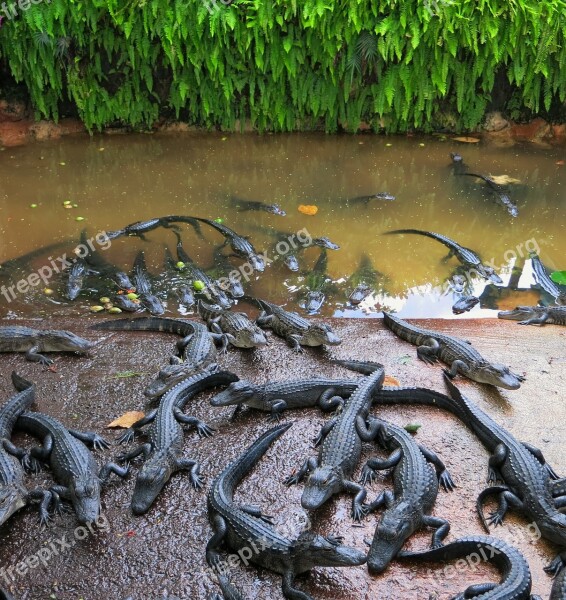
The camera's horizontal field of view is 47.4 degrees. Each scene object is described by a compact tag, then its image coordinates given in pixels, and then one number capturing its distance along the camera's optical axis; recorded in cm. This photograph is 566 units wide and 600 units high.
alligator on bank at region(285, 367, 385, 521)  388
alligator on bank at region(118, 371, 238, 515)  396
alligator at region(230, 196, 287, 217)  894
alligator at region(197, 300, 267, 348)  566
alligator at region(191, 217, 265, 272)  783
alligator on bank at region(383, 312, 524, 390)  499
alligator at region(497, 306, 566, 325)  663
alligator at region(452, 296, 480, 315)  725
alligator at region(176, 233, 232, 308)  712
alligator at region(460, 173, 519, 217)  901
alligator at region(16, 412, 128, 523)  386
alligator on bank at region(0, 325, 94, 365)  557
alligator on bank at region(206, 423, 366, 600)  334
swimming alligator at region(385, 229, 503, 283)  772
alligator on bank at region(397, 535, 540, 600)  320
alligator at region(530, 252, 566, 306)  721
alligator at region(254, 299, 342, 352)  565
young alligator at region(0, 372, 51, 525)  382
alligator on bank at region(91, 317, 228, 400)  504
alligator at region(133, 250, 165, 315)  690
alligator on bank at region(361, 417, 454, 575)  354
